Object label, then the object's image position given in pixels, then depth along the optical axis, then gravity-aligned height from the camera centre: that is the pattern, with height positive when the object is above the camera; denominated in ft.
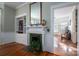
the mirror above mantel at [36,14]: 6.82 +1.09
